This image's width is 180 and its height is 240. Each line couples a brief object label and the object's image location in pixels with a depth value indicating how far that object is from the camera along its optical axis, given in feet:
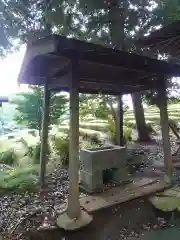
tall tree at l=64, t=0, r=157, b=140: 18.24
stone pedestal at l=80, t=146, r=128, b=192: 10.92
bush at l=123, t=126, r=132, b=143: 24.40
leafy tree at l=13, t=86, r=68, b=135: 19.73
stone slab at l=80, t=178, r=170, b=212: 9.45
